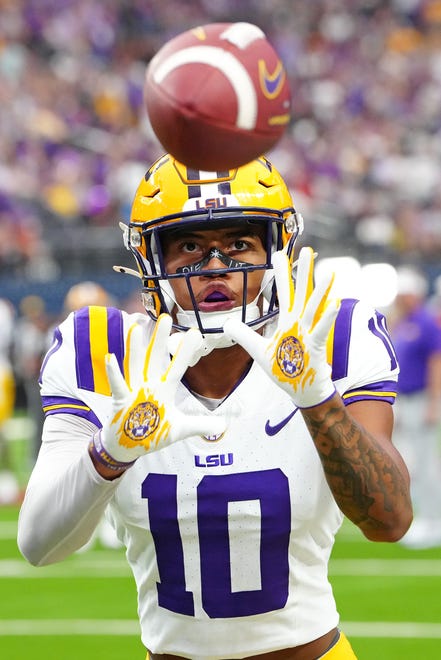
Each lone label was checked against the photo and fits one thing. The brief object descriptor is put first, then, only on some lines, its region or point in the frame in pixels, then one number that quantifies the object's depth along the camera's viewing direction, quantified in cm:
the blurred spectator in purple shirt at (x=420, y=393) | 1544
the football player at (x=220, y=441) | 434
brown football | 472
